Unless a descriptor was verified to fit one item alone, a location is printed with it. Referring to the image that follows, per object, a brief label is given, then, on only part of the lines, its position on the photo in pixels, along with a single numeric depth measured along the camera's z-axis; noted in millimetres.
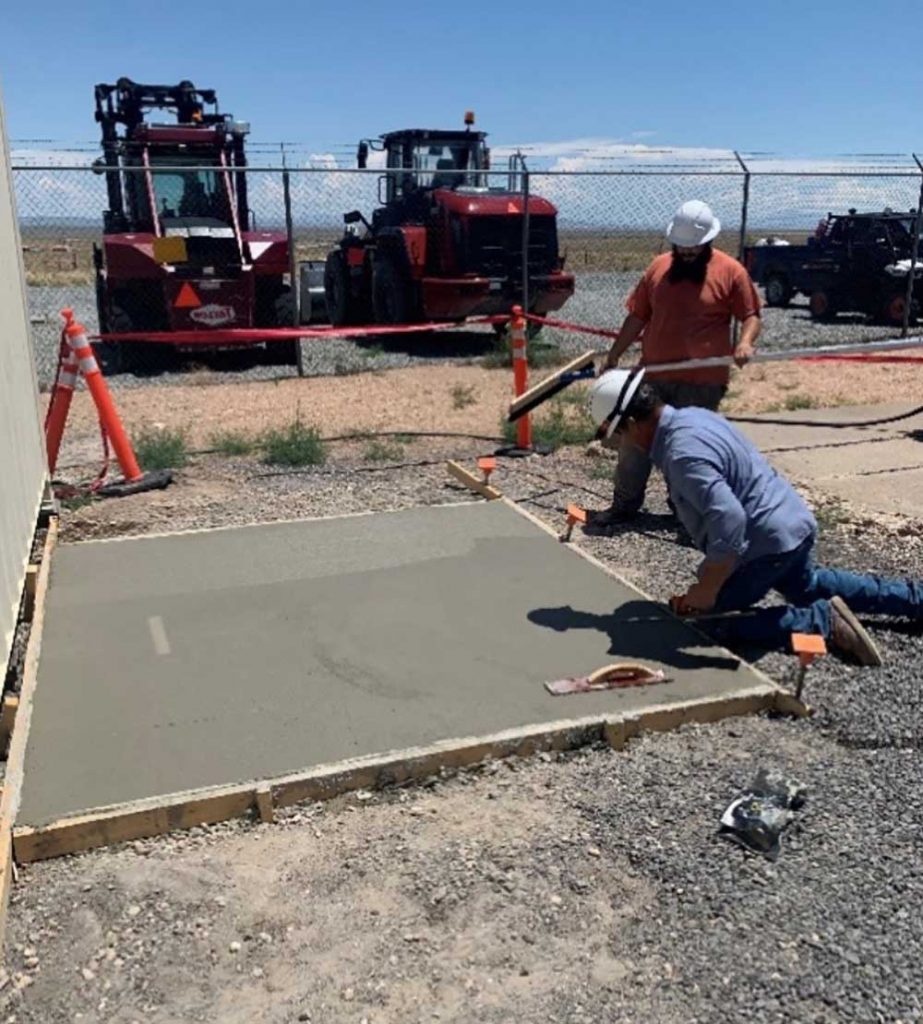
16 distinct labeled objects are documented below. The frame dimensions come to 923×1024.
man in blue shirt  4238
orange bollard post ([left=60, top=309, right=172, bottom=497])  7227
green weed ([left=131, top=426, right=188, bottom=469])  8141
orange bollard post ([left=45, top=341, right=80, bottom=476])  7340
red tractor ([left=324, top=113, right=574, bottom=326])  13820
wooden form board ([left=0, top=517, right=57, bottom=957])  3107
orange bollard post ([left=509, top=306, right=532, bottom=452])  8461
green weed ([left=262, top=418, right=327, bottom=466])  8367
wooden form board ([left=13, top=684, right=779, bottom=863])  3307
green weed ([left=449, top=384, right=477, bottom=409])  11031
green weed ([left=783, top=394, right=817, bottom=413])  10514
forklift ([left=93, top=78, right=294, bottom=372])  12312
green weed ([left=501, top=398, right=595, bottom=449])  8984
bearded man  5910
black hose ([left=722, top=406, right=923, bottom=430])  9384
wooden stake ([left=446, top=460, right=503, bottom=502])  7121
